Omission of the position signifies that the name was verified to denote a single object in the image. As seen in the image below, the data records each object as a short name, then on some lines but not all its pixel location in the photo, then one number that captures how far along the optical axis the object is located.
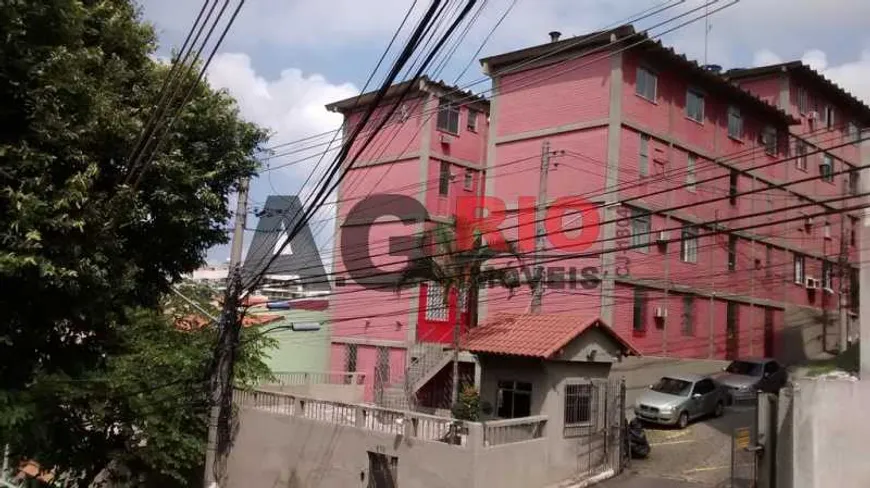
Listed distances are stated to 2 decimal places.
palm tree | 20.73
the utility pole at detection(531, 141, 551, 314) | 19.86
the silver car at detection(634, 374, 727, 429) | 20.61
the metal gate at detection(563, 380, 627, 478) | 16.53
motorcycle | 18.09
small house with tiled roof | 16.14
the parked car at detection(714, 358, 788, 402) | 23.67
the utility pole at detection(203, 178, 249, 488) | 14.27
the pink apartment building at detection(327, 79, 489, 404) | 28.27
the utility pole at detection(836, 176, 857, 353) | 34.66
